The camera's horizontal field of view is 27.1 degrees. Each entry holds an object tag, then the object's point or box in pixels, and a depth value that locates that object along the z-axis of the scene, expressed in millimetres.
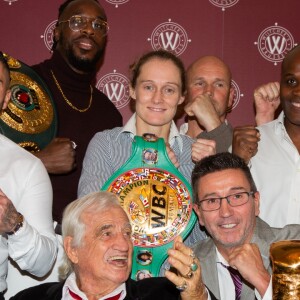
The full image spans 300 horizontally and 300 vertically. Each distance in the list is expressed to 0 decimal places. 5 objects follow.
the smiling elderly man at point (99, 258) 1905
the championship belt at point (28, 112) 2459
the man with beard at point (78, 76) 2766
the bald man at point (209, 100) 2625
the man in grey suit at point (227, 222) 2064
